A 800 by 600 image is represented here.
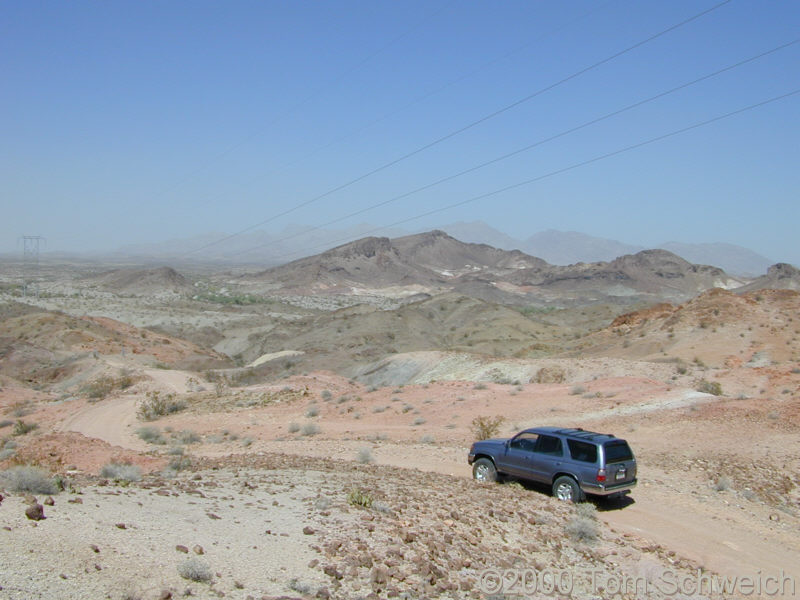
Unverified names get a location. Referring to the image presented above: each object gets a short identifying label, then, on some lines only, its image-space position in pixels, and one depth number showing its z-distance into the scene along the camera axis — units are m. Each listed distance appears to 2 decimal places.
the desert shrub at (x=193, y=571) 8.11
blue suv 14.50
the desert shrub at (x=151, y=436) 25.79
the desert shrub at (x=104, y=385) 36.73
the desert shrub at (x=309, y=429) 26.19
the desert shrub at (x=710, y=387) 29.48
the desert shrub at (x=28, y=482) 10.57
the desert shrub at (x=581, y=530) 12.21
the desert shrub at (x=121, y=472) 13.87
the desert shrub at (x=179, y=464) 16.53
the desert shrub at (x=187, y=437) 25.56
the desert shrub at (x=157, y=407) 31.33
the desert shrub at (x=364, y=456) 19.73
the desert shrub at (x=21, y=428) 26.50
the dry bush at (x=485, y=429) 22.47
